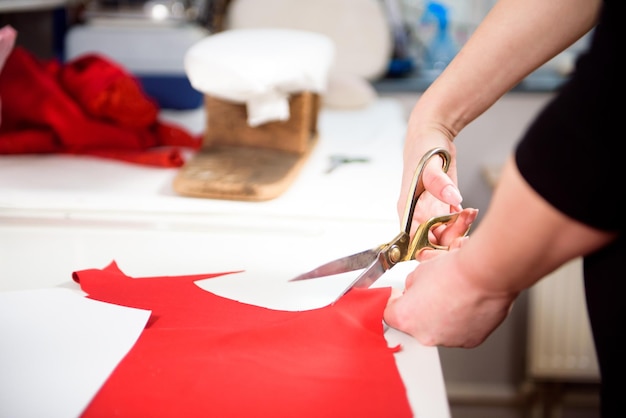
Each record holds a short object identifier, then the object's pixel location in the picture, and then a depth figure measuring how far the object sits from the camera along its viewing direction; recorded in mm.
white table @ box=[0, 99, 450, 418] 816
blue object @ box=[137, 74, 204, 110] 1545
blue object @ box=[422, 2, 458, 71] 2000
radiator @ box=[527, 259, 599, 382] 1851
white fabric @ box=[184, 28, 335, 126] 1082
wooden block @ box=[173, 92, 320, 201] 1075
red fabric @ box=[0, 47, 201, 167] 1187
